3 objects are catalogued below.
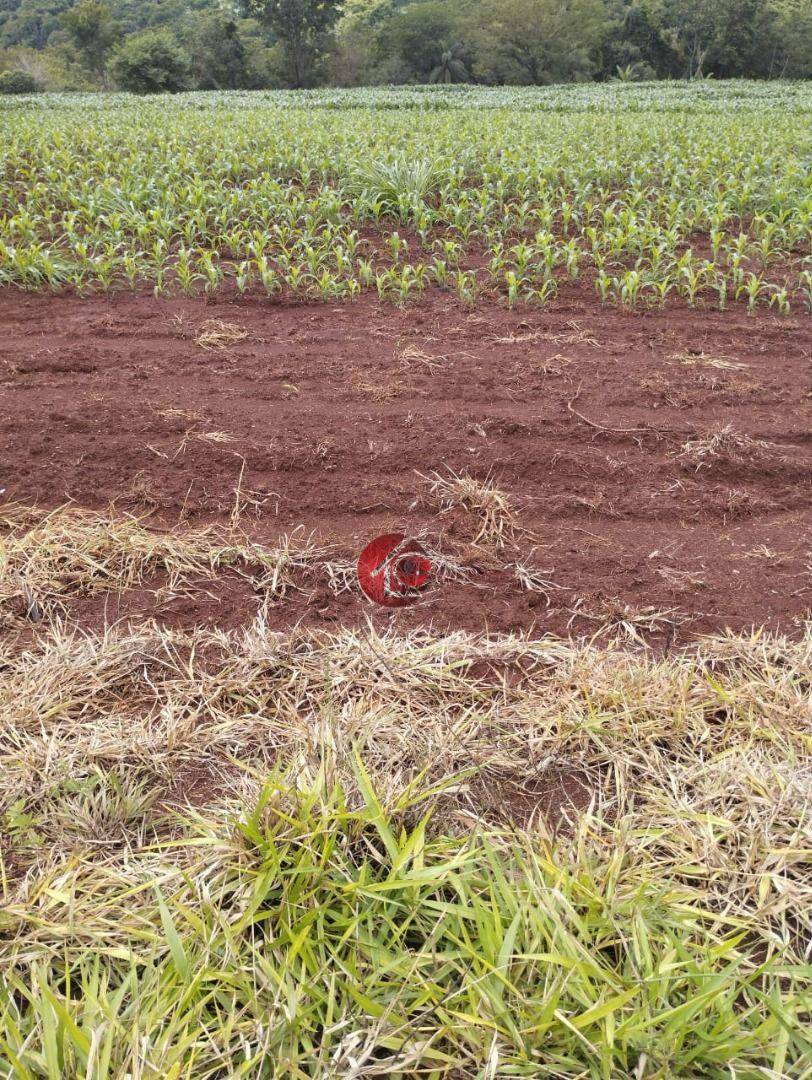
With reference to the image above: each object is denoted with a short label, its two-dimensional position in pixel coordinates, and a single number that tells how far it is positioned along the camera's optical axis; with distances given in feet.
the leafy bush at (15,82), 113.50
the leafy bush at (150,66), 111.04
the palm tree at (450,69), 131.13
